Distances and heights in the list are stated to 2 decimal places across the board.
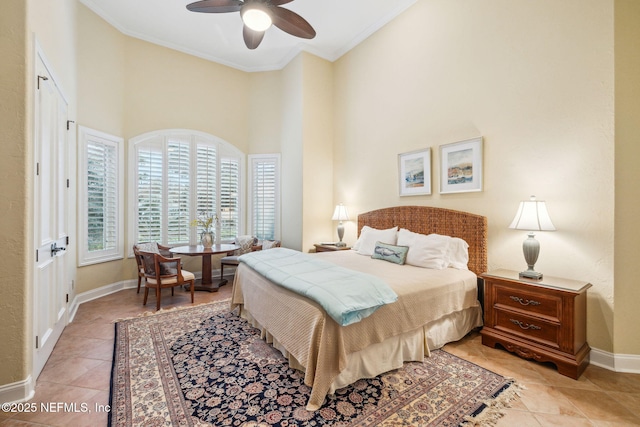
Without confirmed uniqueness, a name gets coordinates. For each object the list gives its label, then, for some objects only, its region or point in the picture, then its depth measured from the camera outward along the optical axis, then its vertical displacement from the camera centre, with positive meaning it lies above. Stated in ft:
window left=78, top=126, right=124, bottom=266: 13.19 +0.79
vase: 15.23 -1.42
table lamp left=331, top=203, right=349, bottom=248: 16.08 -0.16
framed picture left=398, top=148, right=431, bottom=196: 12.33 +1.89
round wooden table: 14.17 -2.02
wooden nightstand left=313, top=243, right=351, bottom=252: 15.52 -1.94
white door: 7.18 -0.06
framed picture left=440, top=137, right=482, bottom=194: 10.58 +1.87
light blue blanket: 6.34 -1.89
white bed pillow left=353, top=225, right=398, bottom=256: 12.62 -1.17
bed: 6.34 -2.87
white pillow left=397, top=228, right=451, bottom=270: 10.27 -1.44
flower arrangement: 16.51 -0.42
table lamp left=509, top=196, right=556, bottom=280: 8.20 -0.34
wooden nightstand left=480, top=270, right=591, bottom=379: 7.30 -3.00
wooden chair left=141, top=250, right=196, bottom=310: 12.01 -2.65
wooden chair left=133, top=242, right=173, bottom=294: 13.24 -1.94
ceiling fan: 9.15 +6.89
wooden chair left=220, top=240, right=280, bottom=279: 16.25 -2.59
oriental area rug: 5.82 -4.25
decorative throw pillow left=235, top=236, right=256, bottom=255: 16.80 -1.80
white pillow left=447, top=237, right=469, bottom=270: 10.49 -1.50
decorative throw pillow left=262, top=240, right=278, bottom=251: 16.97 -1.87
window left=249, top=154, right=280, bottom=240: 18.90 +0.90
